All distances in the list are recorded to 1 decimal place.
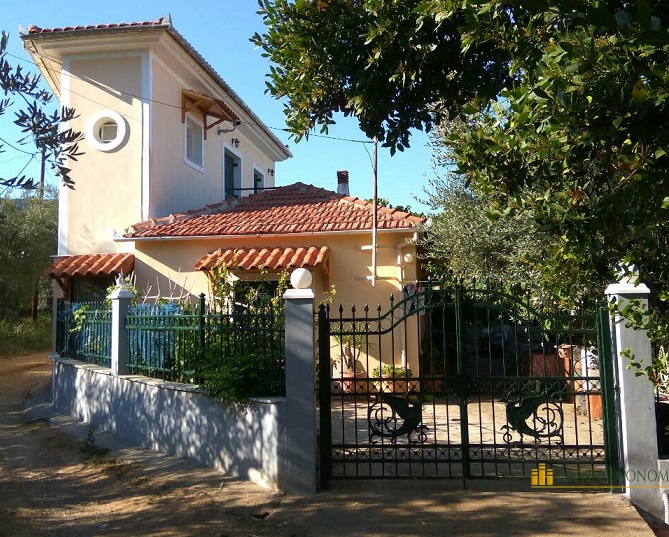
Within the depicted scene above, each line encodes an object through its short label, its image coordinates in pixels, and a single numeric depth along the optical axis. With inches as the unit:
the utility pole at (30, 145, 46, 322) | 935.1
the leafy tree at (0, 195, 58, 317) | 831.1
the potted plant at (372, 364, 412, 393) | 412.1
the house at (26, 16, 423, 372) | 453.4
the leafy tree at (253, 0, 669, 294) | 120.6
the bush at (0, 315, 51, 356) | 836.0
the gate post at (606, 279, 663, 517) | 212.5
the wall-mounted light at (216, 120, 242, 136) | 641.6
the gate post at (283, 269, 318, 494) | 226.8
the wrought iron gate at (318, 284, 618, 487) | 226.4
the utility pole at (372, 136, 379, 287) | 424.4
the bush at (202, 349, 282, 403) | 244.5
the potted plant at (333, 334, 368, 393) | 422.0
